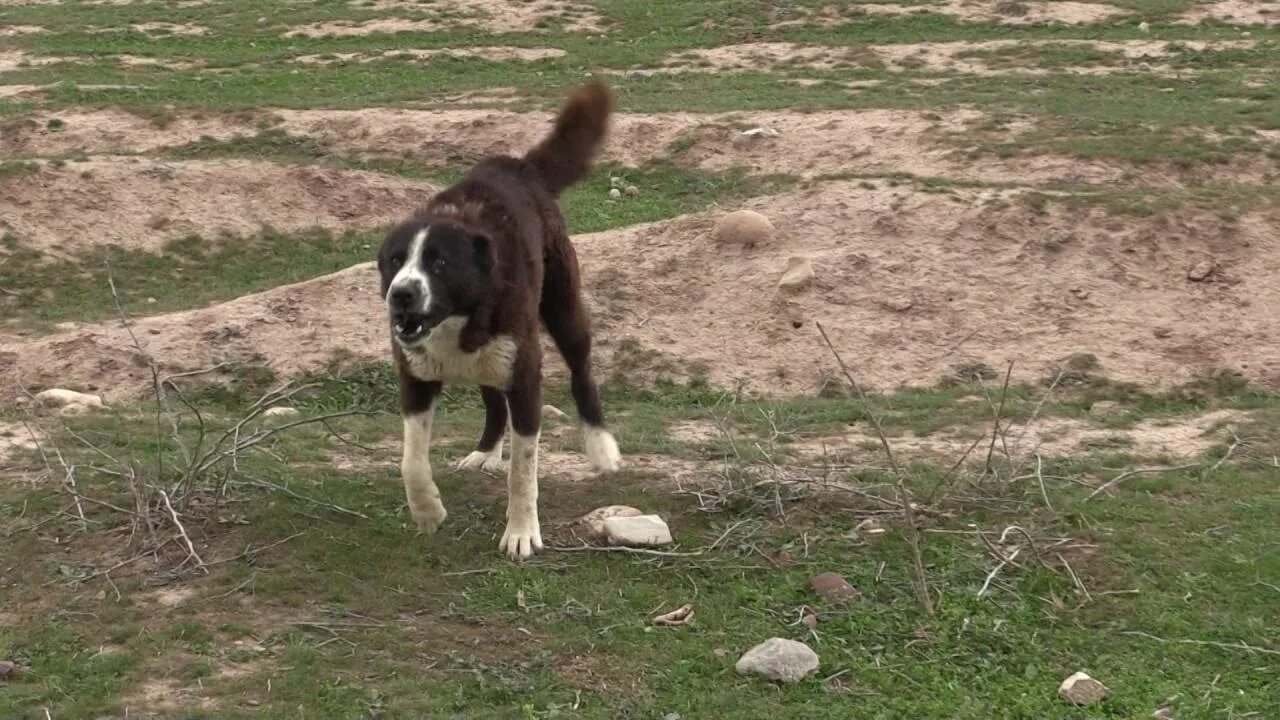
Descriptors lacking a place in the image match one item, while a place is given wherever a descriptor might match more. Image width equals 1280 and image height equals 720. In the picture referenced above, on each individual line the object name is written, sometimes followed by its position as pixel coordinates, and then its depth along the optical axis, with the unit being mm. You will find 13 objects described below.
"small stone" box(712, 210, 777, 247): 12828
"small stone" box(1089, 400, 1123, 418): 9680
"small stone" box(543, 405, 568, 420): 9438
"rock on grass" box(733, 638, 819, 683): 5055
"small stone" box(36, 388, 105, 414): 9422
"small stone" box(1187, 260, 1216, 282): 11945
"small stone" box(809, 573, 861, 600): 5691
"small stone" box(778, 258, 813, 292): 12078
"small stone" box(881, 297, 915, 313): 11884
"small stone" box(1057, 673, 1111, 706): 4906
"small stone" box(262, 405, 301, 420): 9312
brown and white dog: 5743
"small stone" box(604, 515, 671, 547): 6223
